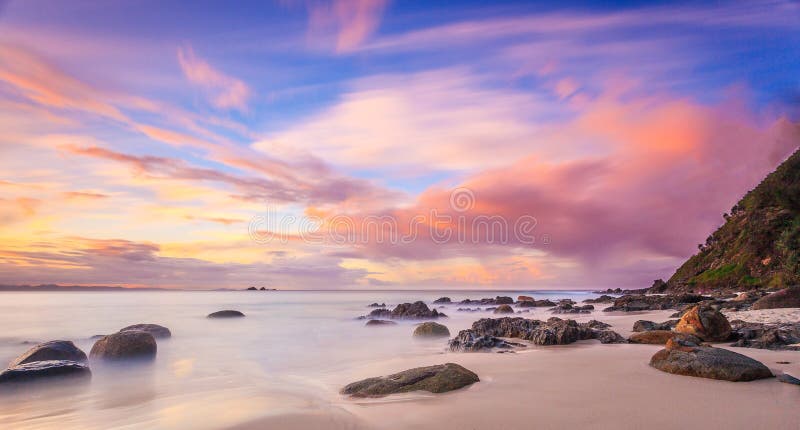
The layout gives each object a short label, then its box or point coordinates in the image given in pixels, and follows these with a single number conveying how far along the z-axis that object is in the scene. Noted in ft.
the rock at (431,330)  53.47
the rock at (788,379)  18.88
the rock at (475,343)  35.06
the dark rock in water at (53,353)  33.47
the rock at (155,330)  53.62
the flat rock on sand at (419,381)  20.44
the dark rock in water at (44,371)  28.43
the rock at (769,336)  29.45
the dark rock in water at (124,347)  38.24
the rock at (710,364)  19.84
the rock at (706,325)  34.27
